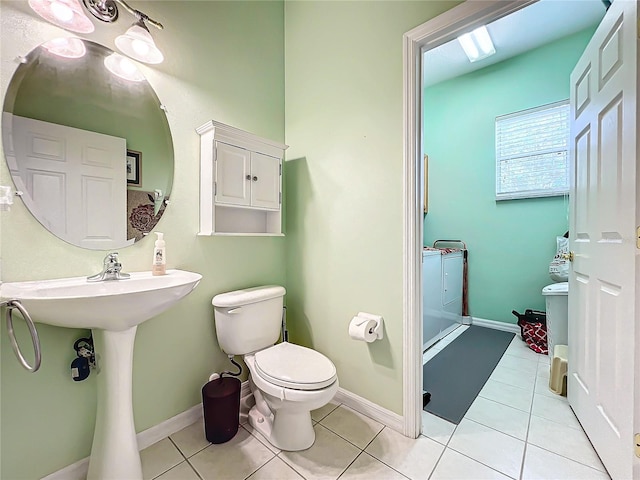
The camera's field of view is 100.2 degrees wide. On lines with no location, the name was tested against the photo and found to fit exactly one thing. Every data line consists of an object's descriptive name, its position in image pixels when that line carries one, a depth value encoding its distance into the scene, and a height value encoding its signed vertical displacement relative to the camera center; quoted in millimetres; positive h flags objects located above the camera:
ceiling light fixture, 2357 +1789
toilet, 1180 -625
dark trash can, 1326 -880
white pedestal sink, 949 -457
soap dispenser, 1272 -100
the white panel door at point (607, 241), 993 -15
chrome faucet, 1120 -145
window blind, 2570 +865
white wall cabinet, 1440 +324
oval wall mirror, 1039 +407
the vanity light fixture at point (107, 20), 1056 +902
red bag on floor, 2361 -841
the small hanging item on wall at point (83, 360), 1120 -524
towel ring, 790 -293
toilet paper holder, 1467 -487
